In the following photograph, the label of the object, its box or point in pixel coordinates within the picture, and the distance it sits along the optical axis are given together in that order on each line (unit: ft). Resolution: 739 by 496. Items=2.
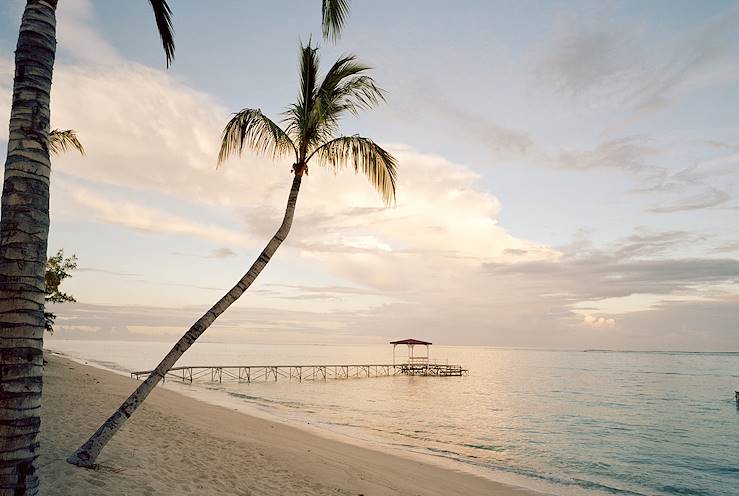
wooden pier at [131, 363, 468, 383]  214.01
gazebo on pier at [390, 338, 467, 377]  228.02
